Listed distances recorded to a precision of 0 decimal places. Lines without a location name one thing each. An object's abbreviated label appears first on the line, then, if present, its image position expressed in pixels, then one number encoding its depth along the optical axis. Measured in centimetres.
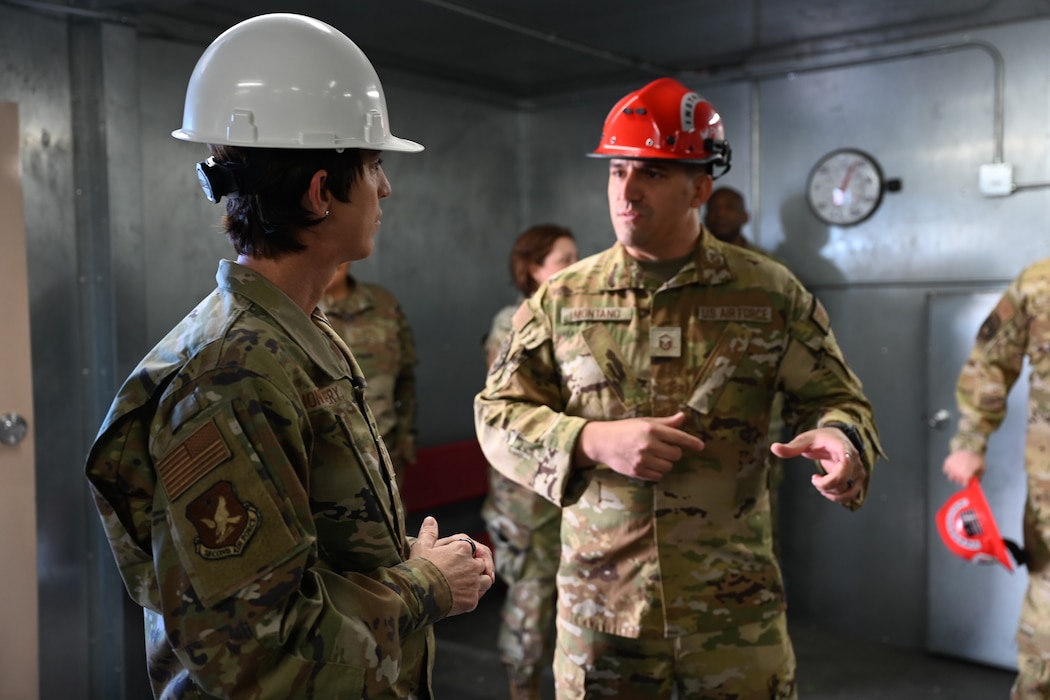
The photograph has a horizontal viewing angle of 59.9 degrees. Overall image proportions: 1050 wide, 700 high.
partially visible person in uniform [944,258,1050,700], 284
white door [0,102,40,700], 312
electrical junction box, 399
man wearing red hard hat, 196
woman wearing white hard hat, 107
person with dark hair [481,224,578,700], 347
